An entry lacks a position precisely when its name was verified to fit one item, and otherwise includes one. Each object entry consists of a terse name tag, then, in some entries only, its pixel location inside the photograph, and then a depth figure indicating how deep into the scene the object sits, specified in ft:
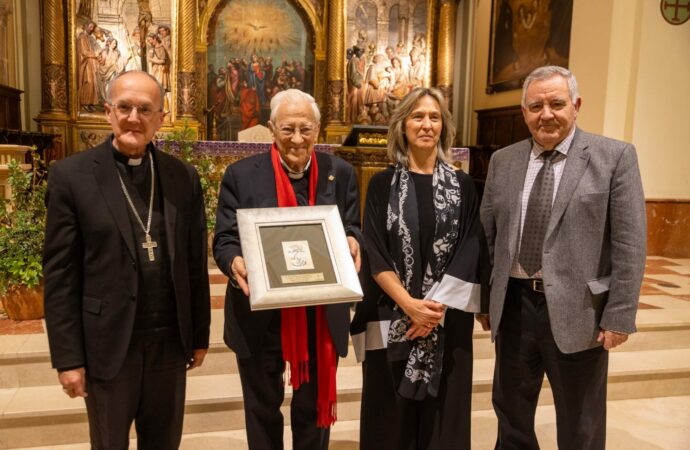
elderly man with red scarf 6.98
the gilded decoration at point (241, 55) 31.12
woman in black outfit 7.33
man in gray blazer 6.92
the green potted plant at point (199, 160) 18.44
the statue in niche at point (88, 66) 31.01
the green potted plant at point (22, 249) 12.61
